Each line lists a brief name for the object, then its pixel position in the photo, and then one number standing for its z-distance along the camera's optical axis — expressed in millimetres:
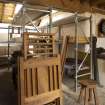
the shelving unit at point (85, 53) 2644
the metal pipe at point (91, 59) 2924
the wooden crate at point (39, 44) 1593
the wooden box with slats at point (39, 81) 1560
